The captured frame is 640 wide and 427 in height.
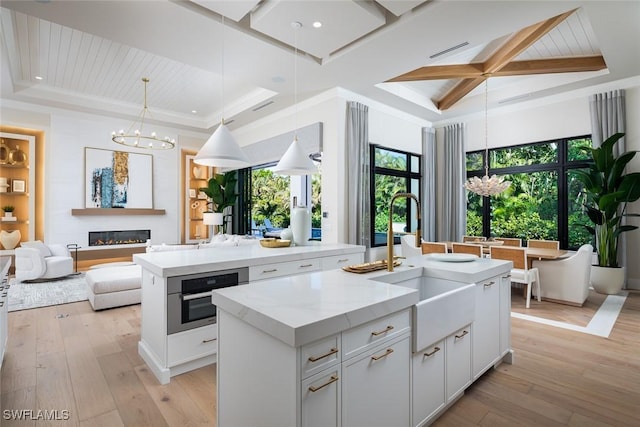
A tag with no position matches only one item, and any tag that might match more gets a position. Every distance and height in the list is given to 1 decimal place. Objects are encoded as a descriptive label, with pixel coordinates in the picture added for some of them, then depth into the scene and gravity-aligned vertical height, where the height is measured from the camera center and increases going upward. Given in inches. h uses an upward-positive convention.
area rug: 164.3 -43.5
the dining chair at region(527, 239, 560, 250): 190.1 -18.1
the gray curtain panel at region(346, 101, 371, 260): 195.2 +24.5
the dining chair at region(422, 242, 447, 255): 180.0 -18.9
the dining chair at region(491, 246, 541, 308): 157.9 -23.6
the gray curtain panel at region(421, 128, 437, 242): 258.7 +22.9
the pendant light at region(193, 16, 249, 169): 108.3 +21.9
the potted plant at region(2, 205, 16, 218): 233.3 +4.5
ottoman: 155.1 -35.7
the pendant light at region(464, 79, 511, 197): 194.4 +17.5
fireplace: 260.3 -18.1
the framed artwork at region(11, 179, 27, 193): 236.2 +22.7
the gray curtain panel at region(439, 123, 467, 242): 253.3 +23.2
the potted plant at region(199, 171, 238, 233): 287.1 +22.6
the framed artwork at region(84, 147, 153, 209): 258.4 +30.8
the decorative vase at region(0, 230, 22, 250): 229.5 -15.9
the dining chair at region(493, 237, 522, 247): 209.9 -18.2
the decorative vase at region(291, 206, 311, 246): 137.3 -3.9
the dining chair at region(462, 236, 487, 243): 215.0 -16.7
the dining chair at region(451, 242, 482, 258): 166.8 -18.1
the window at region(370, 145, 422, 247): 222.1 +21.4
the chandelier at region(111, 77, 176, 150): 264.9 +71.8
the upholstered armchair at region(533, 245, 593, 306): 157.3 -32.1
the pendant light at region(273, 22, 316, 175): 130.9 +21.3
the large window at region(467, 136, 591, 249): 210.1 +12.4
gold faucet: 76.9 -5.4
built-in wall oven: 91.2 -23.6
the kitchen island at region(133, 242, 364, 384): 91.4 -24.9
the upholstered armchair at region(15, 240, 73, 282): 202.8 -30.2
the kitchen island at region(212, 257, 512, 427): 45.8 -22.8
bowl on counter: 133.1 -11.6
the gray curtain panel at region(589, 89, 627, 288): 187.0 +55.3
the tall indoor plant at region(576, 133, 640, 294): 175.8 +7.3
